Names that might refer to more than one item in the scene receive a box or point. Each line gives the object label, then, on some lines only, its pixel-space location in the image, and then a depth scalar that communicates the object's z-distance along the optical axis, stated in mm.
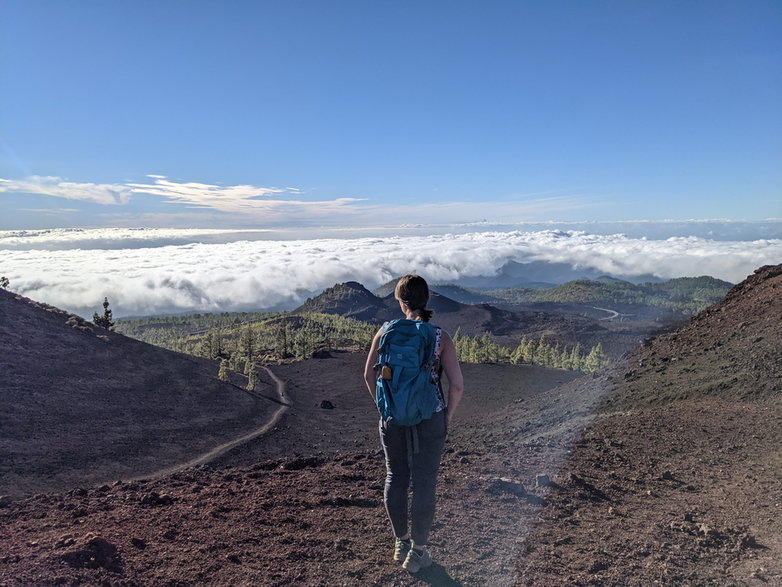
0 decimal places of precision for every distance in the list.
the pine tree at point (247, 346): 58275
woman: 3576
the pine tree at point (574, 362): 59594
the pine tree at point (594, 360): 54266
